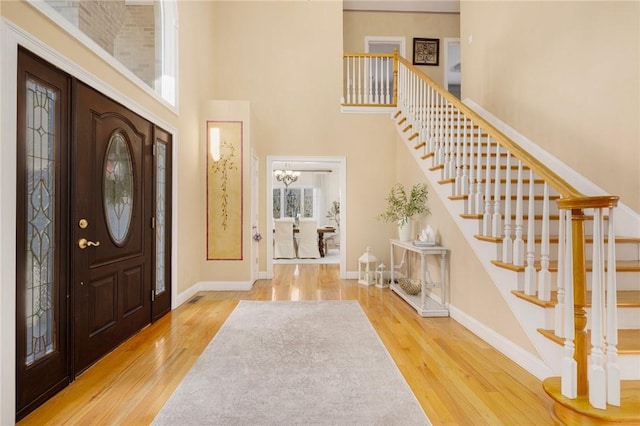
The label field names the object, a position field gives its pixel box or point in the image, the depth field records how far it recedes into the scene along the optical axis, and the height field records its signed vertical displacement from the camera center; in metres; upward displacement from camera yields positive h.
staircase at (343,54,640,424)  1.74 -0.40
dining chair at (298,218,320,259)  7.94 -0.77
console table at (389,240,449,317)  3.73 -0.92
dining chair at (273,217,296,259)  7.80 -0.69
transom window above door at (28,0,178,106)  2.36 +1.57
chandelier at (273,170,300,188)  9.98 +1.05
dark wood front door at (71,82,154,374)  2.36 -0.11
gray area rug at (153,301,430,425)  1.87 -1.13
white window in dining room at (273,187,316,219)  12.05 +0.32
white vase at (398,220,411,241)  4.56 -0.28
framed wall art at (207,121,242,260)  4.91 +0.24
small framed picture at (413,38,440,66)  7.23 +3.43
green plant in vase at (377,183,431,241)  4.39 +0.04
